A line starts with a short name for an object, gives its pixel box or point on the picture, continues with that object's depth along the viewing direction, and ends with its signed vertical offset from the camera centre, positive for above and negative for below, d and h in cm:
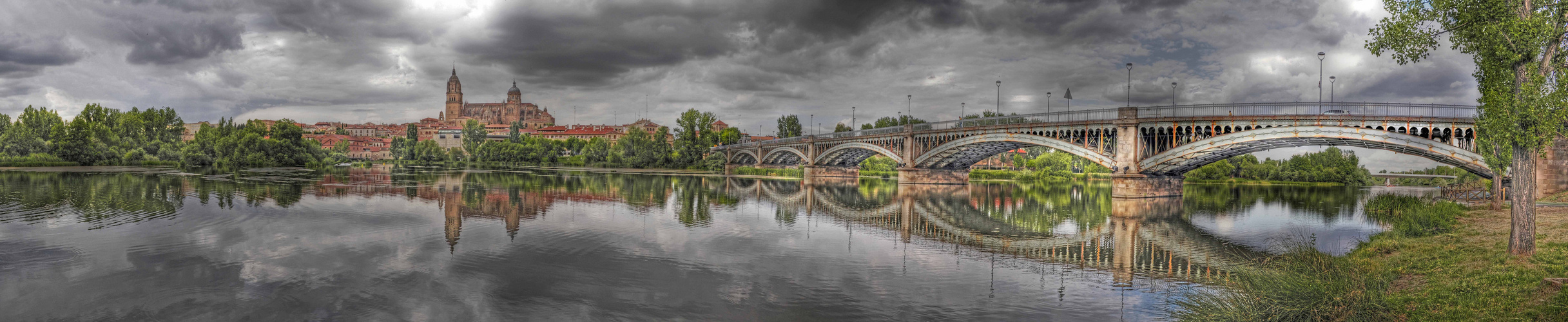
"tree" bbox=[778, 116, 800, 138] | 14275 +822
